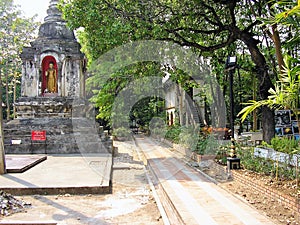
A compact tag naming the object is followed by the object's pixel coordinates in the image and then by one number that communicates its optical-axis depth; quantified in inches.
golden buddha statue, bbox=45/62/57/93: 573.0
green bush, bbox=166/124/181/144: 654.2
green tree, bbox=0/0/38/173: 906.1
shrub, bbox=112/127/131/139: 898.1
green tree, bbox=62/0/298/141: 382.6
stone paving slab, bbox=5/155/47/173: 325.7
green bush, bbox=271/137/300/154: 281.7
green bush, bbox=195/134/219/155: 400.5
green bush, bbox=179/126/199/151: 481.1
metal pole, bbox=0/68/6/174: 313.1
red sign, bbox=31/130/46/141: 493.0
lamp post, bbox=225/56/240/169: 303.9
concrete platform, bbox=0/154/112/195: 259.8
